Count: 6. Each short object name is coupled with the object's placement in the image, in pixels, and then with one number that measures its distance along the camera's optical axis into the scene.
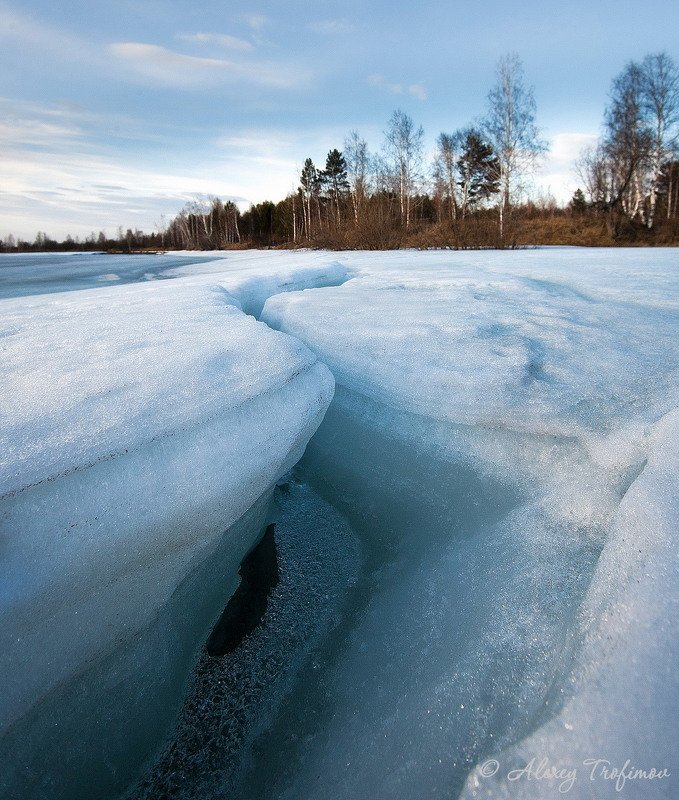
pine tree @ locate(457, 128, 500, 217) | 16.64
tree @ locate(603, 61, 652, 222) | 15.20
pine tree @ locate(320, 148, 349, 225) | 29.30
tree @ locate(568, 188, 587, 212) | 19.46
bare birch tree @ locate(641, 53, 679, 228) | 14.89
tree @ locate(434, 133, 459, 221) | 20.42
